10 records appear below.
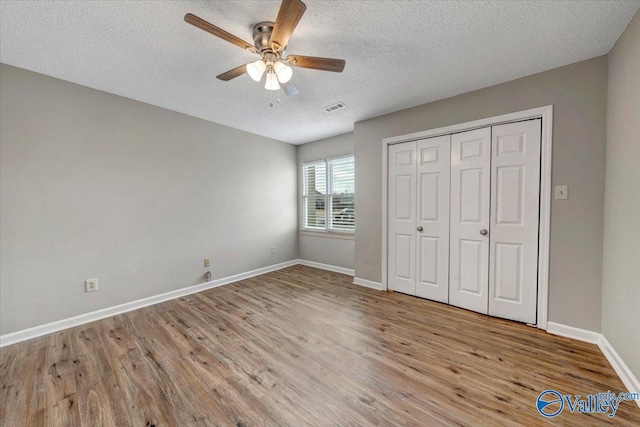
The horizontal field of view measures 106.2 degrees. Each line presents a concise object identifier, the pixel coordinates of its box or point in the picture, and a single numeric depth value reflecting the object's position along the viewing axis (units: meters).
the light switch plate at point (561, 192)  2.21
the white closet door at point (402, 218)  3.18
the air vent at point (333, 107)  3.00
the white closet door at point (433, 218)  2.91
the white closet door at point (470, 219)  2.62
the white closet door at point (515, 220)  2.37
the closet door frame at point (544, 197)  2.26
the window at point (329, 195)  4.33
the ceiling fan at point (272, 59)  1.49
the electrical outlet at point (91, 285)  2.58
